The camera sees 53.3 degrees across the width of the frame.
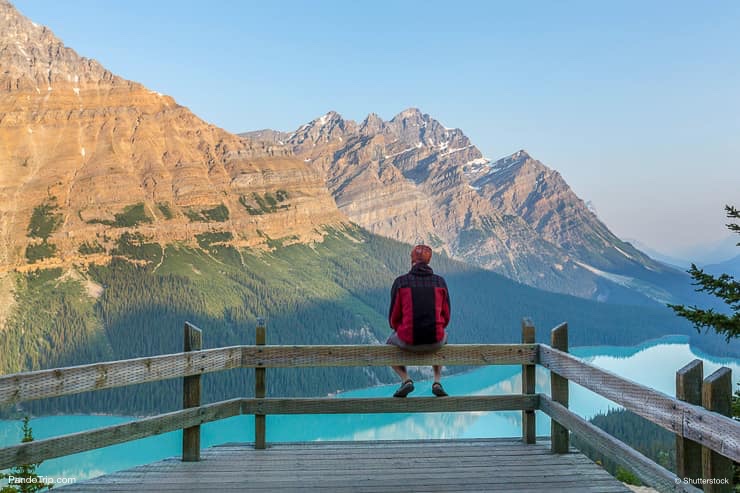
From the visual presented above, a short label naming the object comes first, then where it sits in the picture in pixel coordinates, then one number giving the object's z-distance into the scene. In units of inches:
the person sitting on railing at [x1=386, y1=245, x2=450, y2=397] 360.8
